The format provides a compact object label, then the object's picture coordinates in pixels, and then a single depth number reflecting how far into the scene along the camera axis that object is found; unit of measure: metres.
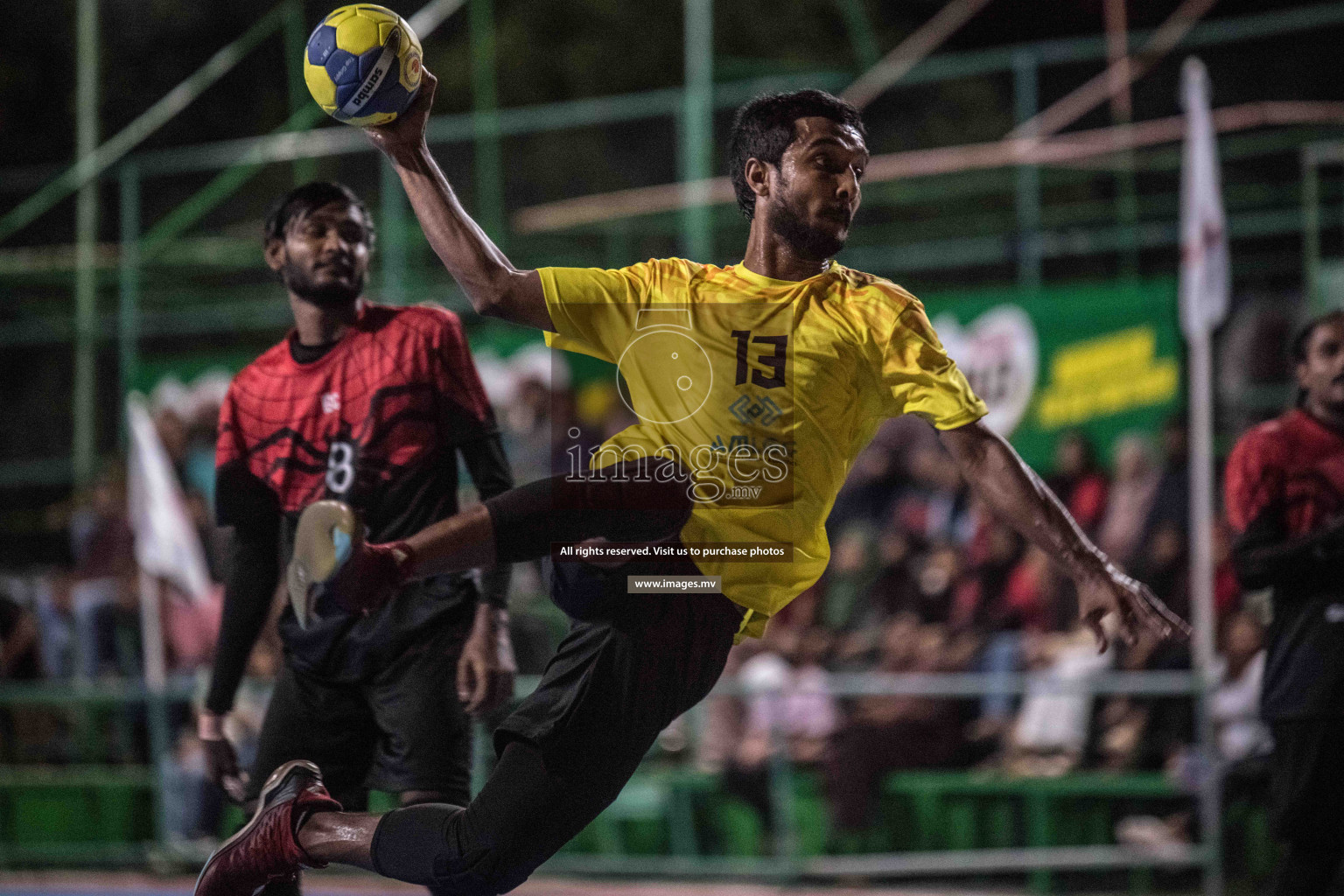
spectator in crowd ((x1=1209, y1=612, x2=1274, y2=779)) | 13.56
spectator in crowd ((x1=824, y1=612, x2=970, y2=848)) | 14.90
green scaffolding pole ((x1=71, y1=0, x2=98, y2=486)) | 19.09
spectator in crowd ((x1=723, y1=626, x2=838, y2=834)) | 15.19
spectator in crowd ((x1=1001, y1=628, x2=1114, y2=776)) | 14.28
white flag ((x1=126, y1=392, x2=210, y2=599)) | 16.95
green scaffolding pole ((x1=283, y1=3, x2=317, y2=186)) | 17.80
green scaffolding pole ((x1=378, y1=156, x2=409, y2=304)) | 18.36
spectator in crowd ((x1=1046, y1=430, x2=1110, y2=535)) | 15.32
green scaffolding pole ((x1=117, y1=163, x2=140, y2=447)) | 17.83
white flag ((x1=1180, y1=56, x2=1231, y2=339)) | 13.00
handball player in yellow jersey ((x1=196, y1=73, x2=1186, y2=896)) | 6.62
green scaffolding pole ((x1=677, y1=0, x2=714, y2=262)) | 16.95
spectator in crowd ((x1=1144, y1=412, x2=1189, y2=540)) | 14.92
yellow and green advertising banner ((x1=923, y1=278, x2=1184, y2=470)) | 14.80
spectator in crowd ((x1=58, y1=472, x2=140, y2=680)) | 18.95
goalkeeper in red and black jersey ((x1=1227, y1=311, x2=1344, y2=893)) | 9.16
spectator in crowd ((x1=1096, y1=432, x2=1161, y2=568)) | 15.01
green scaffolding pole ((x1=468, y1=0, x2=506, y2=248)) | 20.08
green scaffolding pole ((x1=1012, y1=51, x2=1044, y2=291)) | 17.03
